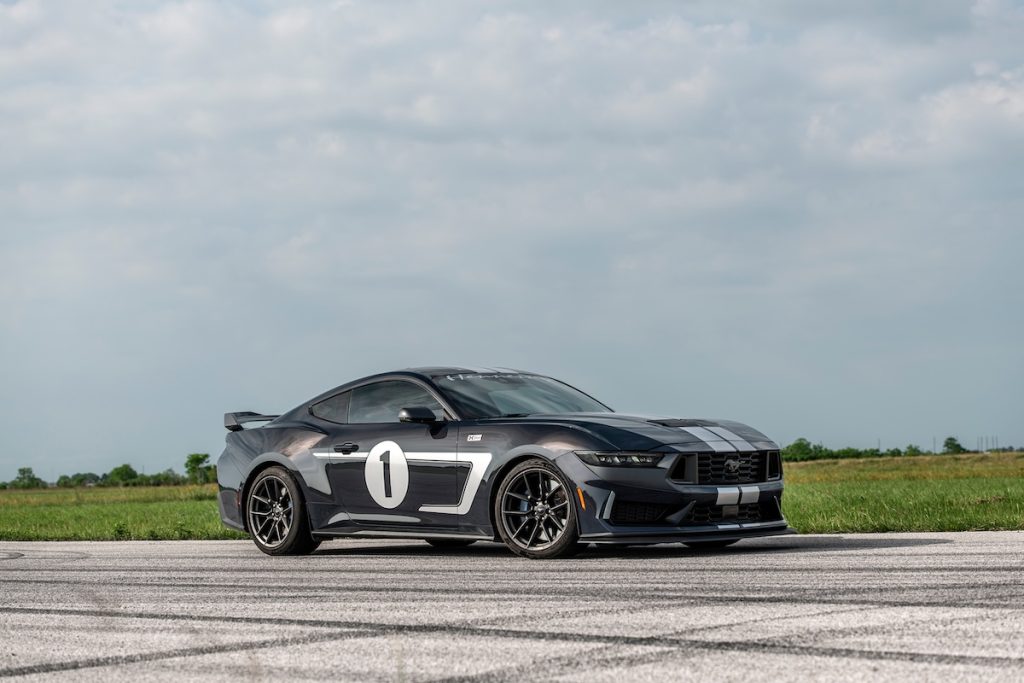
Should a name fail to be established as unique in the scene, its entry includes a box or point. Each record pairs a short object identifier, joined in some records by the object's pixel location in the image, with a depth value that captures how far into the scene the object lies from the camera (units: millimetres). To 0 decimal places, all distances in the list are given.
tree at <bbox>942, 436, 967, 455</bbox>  94388
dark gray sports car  9227
